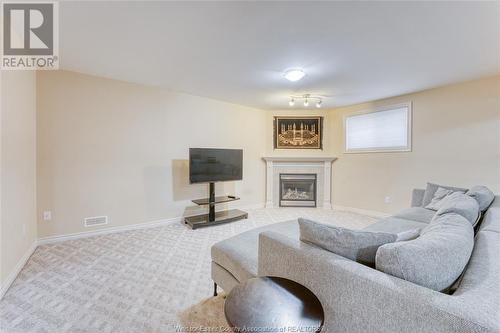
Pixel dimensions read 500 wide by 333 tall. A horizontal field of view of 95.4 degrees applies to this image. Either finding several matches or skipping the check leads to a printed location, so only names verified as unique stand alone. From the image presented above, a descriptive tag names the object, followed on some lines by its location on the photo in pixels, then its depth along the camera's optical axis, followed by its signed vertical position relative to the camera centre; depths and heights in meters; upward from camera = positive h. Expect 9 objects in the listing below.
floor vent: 3.32 -0.90
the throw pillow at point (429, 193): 3.30 -0.44
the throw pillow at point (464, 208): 1.68 -0.34
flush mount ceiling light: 3.02 +1.19
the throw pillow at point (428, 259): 0.93 -0.41
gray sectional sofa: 0.75 -0.51
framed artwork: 5.51 +0.71
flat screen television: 3.86 -0.06
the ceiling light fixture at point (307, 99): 4.34 +1.26
